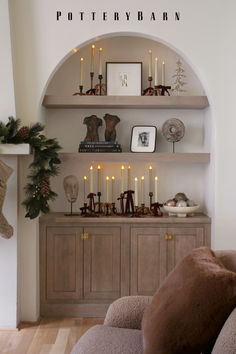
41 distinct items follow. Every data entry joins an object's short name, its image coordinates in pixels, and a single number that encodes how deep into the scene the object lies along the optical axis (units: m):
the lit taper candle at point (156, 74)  3.79
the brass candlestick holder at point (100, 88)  3.86
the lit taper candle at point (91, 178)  3.88
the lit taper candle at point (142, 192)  4.07
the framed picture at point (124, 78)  3.88
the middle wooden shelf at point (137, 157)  3.72
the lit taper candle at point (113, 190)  4.08
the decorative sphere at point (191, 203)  3.78
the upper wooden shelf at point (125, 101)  3.73
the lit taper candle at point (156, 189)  3.88
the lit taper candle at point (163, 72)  3.99
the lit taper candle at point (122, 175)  3.93
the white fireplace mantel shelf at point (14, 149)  3.33
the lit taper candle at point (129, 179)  4.03
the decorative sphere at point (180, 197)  3.84
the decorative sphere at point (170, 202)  3.79
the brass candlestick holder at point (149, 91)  3.82
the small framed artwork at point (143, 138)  3.93
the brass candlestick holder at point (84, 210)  3.83
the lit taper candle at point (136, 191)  3.81
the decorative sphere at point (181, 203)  3.76
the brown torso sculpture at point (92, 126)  3.91
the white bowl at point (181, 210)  3.73
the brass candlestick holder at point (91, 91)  3.85
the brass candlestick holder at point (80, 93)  3.84
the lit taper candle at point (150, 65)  3.93
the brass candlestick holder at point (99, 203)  3.90
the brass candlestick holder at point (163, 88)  3.84
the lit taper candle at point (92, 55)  3.97
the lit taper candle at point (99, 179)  4.08
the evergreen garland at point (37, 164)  3.37
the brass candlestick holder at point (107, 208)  3.87
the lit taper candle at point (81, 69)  3.90
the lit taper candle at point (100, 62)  3.87
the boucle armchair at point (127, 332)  1.59
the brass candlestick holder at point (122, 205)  3.89
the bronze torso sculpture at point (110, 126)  3.91
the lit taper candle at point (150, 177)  4.02
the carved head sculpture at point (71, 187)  3.82
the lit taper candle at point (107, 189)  3.89
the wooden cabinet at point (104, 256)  3.72
